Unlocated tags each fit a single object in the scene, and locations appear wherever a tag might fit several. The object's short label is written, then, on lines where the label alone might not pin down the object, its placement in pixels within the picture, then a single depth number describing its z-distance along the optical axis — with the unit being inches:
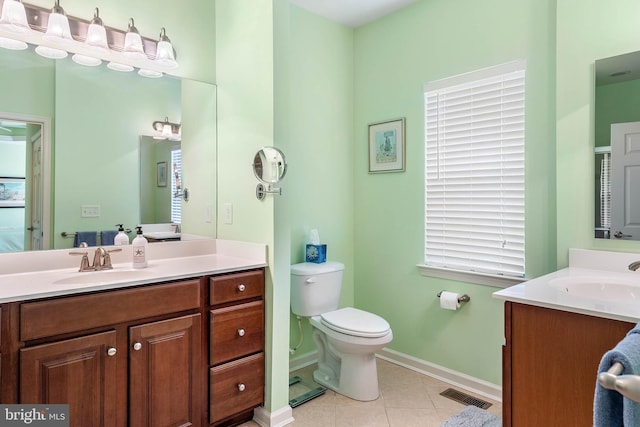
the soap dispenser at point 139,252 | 77.4
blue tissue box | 106.4
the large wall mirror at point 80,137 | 70.2
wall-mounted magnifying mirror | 80.6
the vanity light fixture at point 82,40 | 67.9
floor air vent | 87.5
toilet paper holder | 95.1
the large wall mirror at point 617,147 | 68.7
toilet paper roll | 94.5
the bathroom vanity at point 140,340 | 54.1
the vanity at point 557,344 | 48.3
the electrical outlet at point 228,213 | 92.1
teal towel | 25.6
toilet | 87.4
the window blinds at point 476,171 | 88.3
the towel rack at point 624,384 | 20.6
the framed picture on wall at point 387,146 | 109.7
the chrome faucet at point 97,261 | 72.3
